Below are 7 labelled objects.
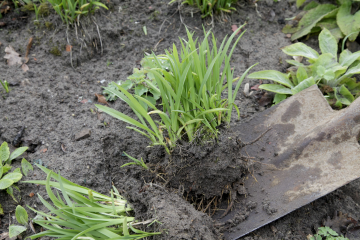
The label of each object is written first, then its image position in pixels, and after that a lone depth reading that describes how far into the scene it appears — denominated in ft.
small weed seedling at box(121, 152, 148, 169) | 3.52
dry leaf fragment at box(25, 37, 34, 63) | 4.30
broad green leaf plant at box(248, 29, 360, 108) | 3.94
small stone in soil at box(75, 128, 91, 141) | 3.81
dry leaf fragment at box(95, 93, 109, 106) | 4.07
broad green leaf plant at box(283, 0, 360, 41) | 4.25
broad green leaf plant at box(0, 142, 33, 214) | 3.52
